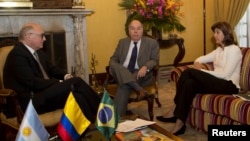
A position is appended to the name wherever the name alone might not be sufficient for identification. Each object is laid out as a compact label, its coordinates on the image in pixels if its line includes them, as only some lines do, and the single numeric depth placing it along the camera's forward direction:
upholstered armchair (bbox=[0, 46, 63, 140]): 2.38
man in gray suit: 3.17
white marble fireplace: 4.07
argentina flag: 1.44
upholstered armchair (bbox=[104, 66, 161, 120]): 3.19
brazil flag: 1.68
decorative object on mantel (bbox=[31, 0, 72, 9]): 4.20
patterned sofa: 2.51
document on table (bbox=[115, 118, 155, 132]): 2.05
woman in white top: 2.90
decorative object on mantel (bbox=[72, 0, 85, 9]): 4.35
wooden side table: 5.02
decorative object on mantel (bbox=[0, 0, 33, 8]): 3.94
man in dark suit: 2.56
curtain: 5.43
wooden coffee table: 1.92
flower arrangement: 4.49
